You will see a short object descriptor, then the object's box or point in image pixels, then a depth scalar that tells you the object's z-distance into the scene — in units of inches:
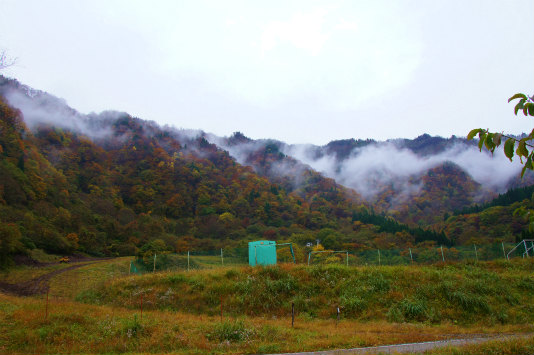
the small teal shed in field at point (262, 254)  944.9
